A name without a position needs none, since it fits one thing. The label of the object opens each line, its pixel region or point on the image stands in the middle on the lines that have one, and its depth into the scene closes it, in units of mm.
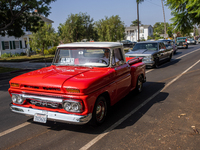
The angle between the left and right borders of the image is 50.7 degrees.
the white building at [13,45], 33003
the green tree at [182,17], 9006
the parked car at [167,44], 17216
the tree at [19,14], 18112
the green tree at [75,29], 34594
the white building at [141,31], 91688
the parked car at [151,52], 13522
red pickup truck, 4133
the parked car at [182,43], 32534
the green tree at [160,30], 102738
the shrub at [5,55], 30644
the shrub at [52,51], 33275
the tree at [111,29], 35562
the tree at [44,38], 30234
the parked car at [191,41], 46194
